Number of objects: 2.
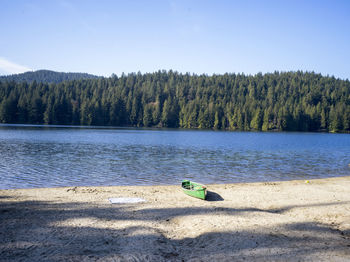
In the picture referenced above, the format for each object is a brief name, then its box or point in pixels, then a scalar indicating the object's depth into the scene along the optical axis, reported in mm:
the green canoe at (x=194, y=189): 16914
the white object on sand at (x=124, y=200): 15454
